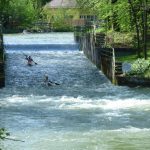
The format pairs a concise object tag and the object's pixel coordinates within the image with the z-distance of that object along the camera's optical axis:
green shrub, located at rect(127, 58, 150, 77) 40.88
